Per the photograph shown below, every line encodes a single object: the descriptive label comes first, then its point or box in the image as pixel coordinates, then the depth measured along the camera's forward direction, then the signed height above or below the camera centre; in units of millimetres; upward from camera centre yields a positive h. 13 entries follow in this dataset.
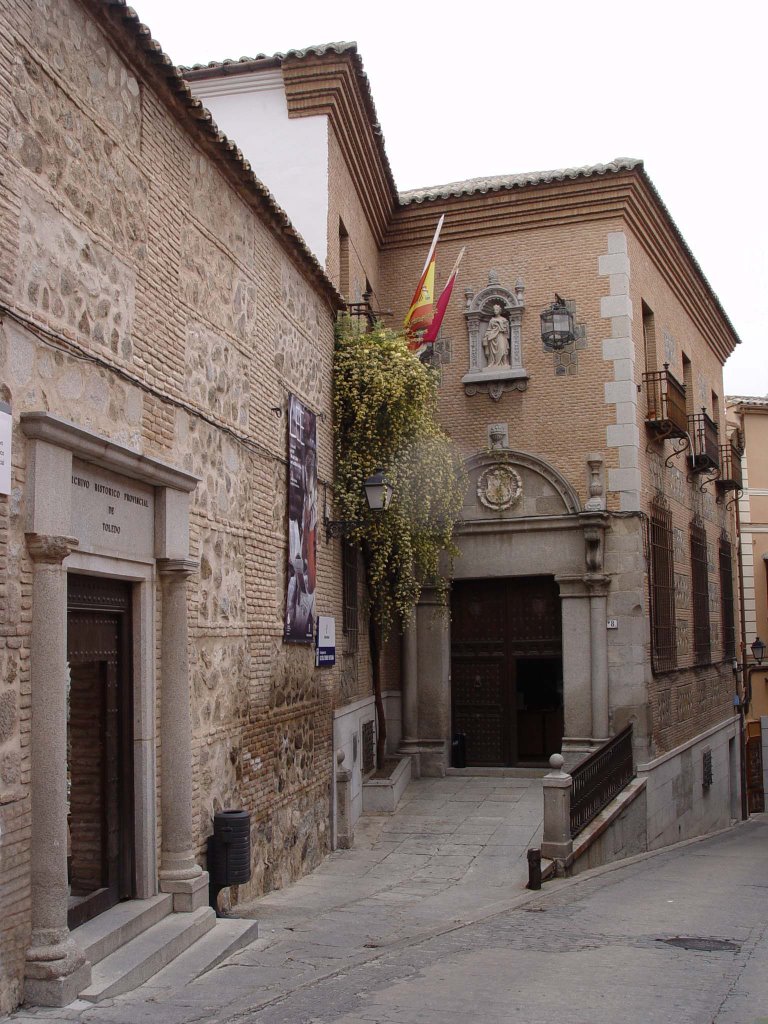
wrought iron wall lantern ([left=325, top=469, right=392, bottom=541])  12117 +1247
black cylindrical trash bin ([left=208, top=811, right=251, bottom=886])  8438 -1898
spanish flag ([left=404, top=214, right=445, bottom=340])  14945 +4126
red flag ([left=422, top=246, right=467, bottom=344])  15195 +4013
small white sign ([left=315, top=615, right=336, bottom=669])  12039 -407
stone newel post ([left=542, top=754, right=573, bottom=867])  11711 -2261
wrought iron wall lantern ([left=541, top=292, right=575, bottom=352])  16391 +4127
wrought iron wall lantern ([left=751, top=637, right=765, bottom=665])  24906 -1145
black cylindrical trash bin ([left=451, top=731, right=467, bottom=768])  16703 -2253
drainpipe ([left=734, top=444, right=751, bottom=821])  24047 -2970
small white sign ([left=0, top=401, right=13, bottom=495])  5922 +892
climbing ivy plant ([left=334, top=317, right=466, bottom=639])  13172 +1787
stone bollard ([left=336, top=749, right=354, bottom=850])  12484 -2315
